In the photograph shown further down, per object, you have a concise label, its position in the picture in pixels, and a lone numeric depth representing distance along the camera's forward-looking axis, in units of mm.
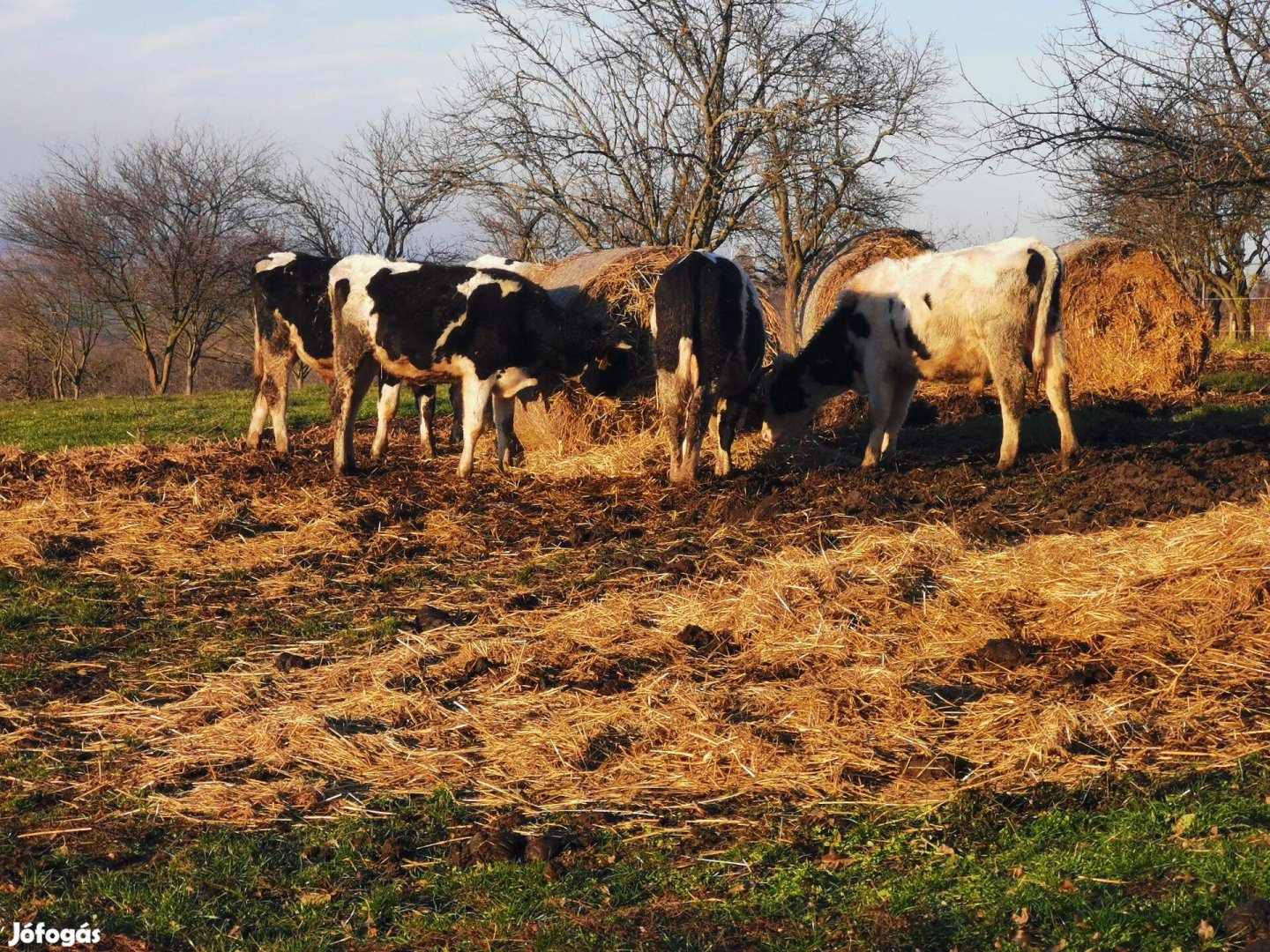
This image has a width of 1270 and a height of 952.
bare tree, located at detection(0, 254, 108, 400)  41781
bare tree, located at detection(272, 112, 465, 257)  37125
